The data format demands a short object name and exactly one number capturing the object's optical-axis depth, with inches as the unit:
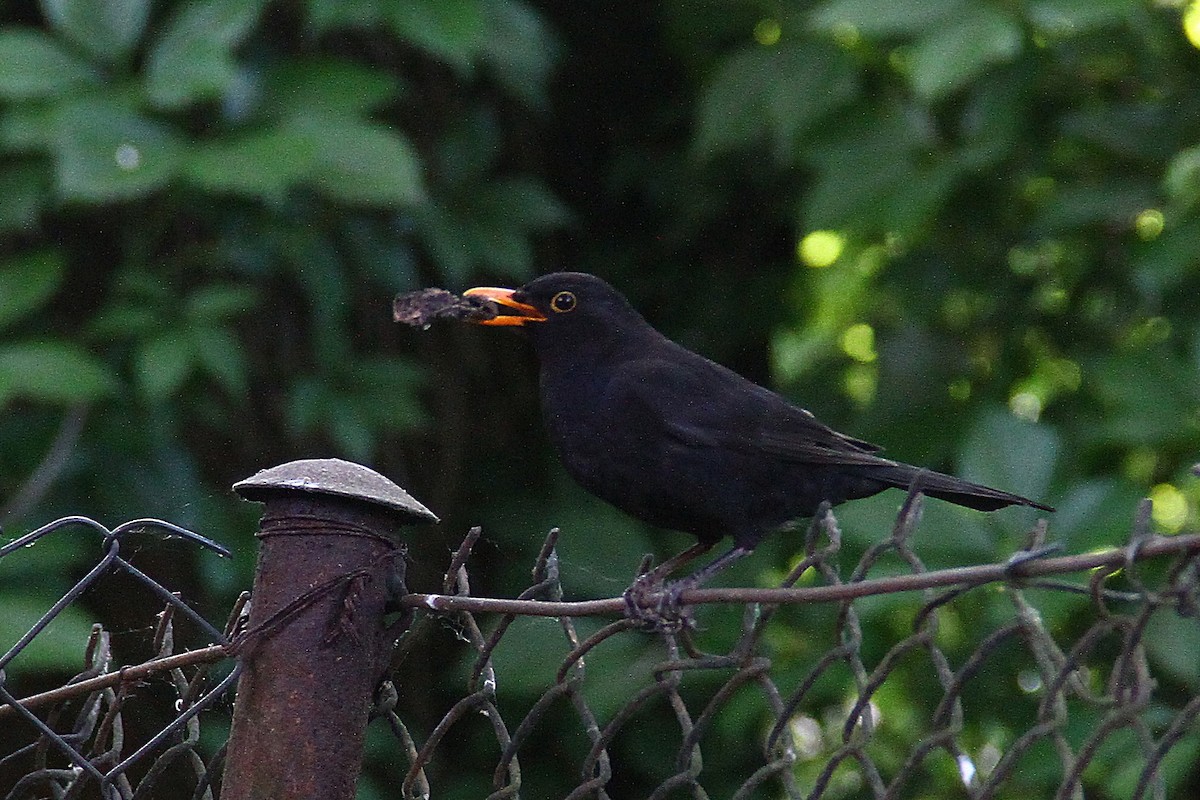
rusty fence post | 136.6
